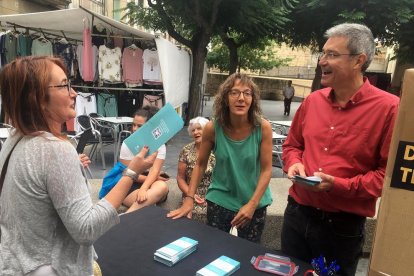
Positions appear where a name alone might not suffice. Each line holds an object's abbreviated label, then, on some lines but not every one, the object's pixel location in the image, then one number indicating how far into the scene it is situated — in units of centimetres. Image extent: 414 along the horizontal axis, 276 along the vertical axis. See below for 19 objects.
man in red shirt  158
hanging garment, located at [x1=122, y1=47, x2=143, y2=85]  742
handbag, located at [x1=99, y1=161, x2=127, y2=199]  308
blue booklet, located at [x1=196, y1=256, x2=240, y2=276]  142
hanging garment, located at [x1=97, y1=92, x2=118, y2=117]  760
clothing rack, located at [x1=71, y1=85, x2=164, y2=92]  735
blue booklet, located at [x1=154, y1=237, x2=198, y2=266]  152
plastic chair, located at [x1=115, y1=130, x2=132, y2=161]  576
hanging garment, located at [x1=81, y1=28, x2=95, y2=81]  691
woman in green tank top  210
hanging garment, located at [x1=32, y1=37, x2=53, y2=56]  719
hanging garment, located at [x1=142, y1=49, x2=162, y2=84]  748
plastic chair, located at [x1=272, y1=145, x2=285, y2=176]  528
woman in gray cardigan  104
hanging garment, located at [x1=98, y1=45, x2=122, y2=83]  727
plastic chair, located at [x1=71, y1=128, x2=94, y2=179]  466
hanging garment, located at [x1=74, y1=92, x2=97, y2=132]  714
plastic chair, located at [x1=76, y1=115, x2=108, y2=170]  626
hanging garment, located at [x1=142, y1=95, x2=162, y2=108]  763
